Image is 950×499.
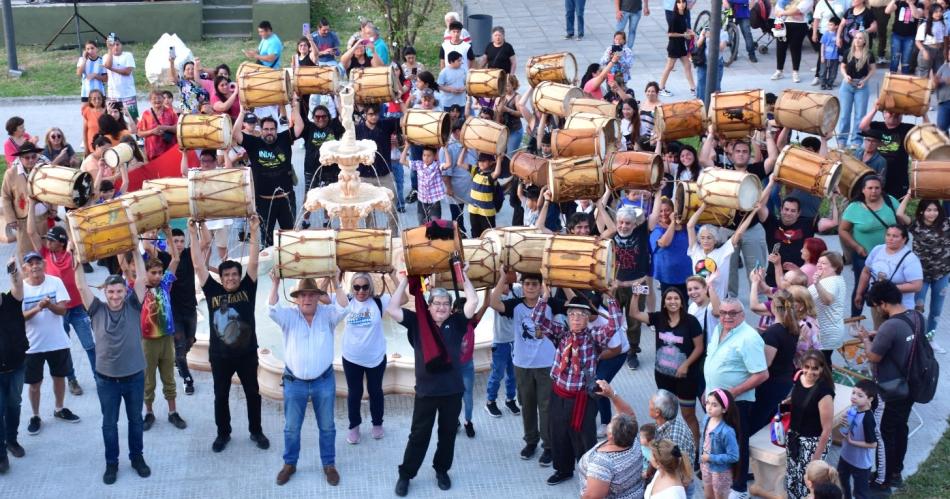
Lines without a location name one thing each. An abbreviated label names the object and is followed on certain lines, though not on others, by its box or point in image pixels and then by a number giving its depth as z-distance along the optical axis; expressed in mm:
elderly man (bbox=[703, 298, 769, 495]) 9086
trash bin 20875
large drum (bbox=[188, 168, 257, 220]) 10117
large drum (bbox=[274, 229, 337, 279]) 9250
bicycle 20516
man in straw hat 9328
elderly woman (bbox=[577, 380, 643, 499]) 7949
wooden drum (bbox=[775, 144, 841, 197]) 10617
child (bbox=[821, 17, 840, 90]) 18766
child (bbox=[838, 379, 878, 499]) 8781
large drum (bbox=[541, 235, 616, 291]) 9086
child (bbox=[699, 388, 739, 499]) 8484
